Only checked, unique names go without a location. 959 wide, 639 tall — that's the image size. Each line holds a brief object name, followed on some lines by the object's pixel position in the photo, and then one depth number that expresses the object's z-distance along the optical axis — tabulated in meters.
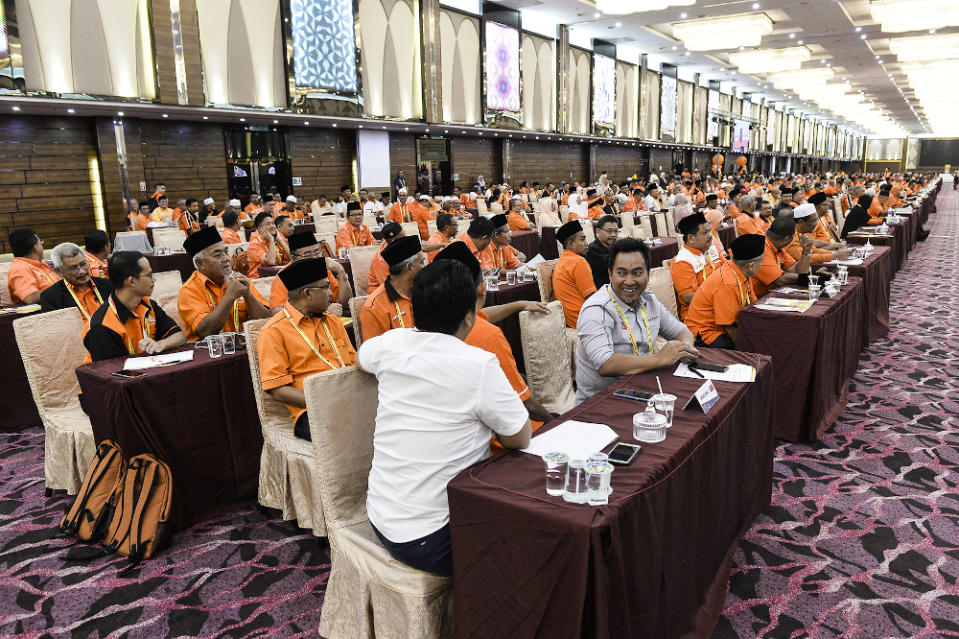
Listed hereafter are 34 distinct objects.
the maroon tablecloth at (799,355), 3.63
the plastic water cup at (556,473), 1.60
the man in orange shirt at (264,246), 6.17
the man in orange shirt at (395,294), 3.35
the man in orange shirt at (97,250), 4.84
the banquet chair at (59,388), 3.18
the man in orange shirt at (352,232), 7.28
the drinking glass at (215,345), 3.07
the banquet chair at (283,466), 2.80
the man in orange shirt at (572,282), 4.39
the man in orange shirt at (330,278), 3.78
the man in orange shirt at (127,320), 3.09
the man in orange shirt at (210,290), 3.49
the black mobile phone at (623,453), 1.77
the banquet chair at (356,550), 1.81
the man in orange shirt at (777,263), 4.39
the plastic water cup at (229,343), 3.13
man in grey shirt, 2.75
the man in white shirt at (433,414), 1.67
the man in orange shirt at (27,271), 4.65
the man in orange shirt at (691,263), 4.54
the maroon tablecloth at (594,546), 1.49
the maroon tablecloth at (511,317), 4.80
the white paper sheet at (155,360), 2.92
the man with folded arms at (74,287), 3.87
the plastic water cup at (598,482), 1.55
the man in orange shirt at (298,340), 2.71
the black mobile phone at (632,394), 2.29
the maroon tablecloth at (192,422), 2.81
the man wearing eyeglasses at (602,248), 5.01
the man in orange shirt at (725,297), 3.76
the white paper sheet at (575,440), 1.85
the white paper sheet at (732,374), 2.50
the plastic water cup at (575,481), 1.57
